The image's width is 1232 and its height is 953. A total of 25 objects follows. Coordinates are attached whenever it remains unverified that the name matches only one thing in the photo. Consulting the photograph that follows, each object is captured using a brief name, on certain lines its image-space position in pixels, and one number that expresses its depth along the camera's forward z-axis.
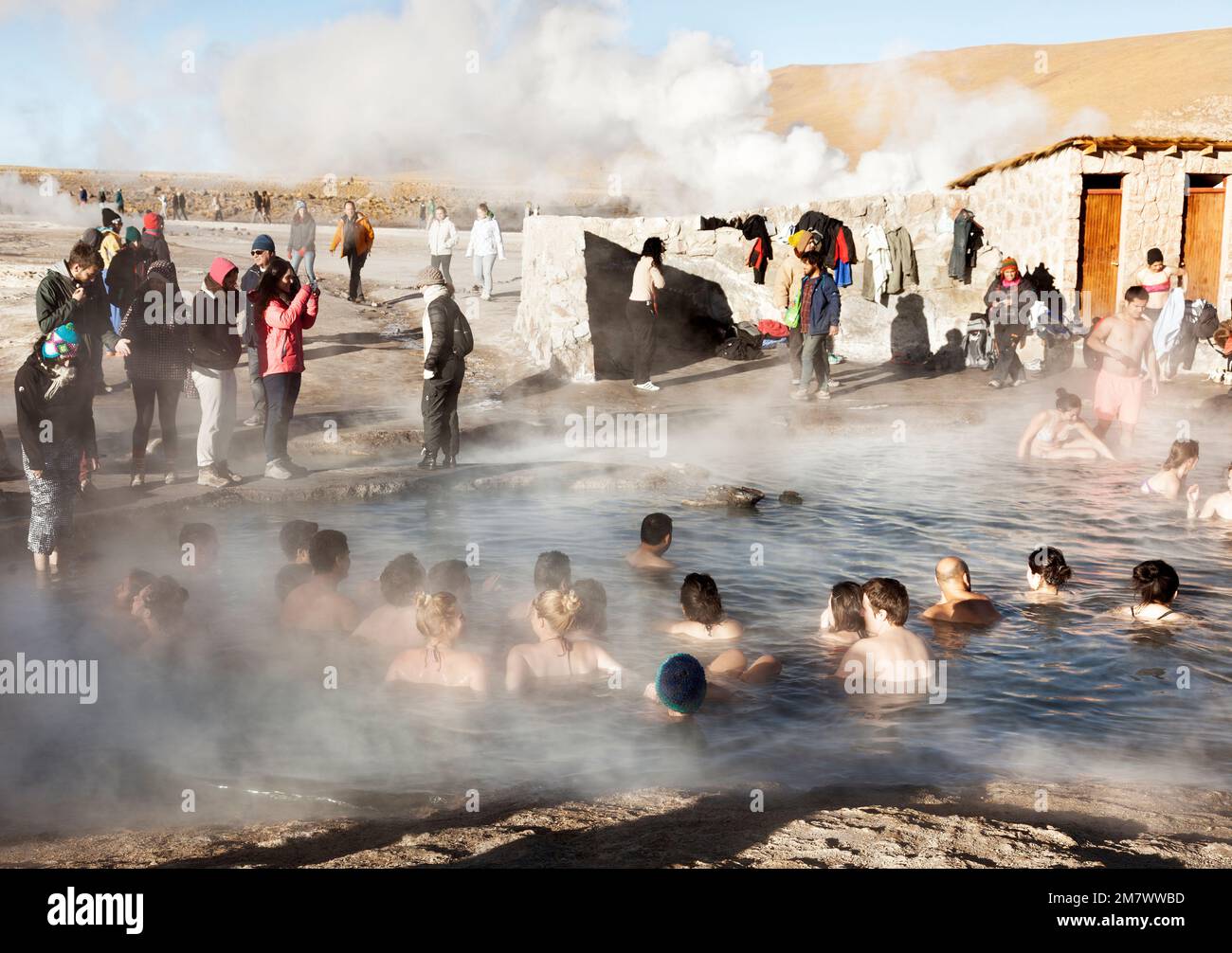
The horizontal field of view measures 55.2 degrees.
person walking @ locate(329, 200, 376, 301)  20.83
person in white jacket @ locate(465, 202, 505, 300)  21.20
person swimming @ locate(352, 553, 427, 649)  7.29
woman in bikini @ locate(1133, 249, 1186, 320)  16.47
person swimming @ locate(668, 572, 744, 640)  7.59
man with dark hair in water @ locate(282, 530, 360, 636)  7.49
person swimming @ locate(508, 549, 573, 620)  7.38
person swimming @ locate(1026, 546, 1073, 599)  8.37
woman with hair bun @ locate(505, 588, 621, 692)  6.84
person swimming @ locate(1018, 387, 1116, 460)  12.77
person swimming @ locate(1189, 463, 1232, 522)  10.42
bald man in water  8.02
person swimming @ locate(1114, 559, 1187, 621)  7.82
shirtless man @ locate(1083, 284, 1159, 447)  12.08
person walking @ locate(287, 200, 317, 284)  20.41
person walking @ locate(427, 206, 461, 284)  20.77
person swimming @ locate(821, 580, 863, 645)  7.59
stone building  17.48
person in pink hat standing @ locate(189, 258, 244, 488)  9.63
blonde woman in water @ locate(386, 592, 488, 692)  6.69
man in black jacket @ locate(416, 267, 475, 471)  10.88
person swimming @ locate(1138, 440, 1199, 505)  10.83
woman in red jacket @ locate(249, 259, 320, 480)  10.18
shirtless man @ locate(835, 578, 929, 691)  6.98
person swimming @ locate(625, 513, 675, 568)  8.79
